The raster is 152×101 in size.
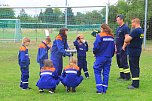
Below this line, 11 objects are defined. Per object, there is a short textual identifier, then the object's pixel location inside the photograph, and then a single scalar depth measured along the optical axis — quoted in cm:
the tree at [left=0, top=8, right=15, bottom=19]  2267
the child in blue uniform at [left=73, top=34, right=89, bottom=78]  1236
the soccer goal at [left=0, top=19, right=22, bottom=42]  2612
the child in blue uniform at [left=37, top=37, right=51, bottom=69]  1076
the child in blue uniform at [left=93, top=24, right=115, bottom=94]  961
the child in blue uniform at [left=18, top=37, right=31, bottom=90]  1019
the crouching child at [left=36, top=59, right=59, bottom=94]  980
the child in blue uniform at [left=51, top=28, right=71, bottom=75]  1048
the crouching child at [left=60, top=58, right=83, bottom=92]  993
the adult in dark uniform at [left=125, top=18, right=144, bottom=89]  1029
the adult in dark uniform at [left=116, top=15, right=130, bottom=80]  1167
